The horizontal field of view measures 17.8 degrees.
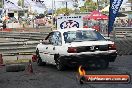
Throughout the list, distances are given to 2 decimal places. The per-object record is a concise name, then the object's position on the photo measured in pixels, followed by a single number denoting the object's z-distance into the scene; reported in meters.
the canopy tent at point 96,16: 40.05
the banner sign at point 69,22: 20.53
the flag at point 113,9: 19.30
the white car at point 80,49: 13.48
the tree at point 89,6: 114.42
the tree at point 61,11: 122.81
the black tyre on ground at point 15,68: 13.73
